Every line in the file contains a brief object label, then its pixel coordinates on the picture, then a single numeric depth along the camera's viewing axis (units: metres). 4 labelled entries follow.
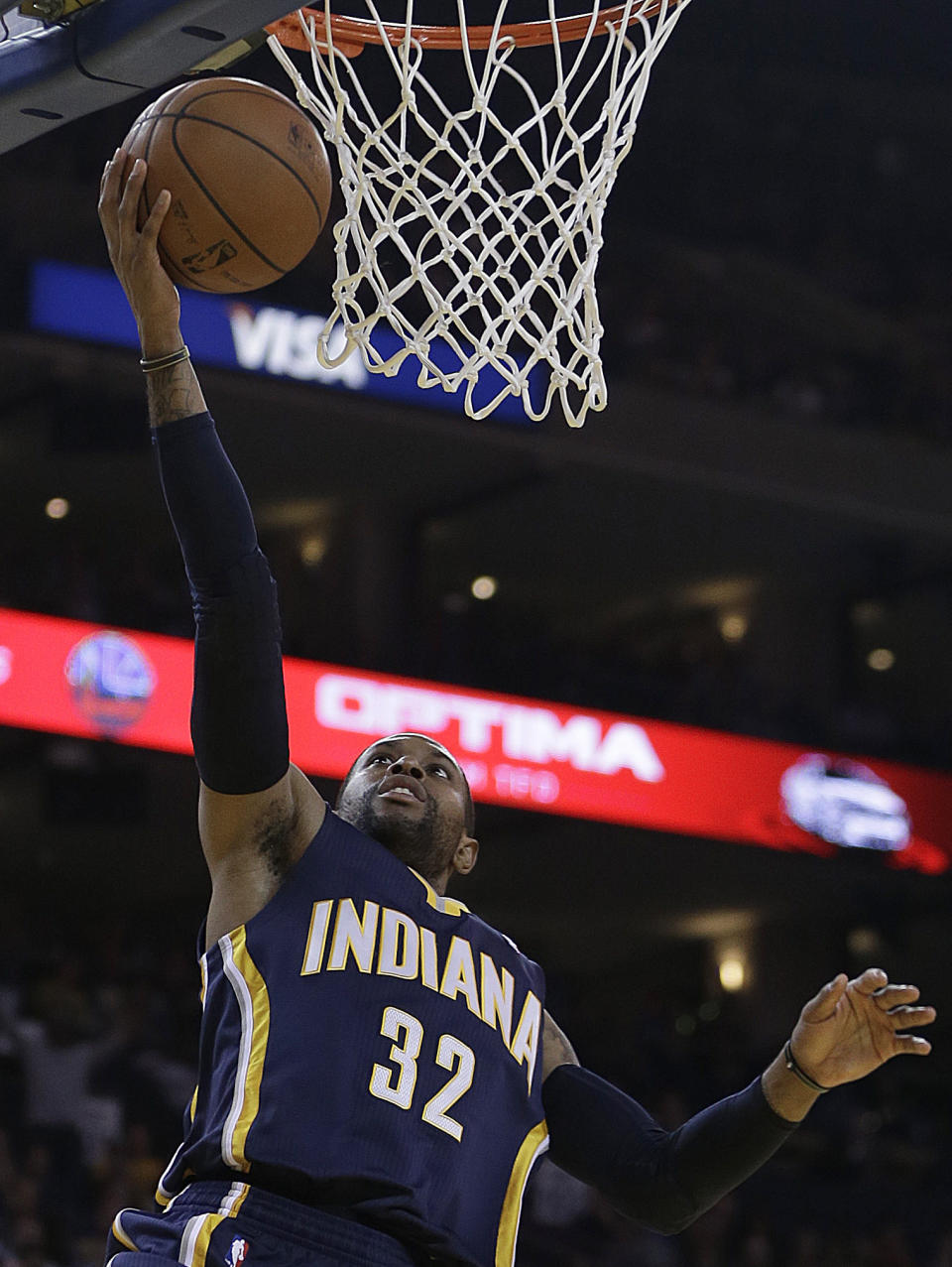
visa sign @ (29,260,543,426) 22.73
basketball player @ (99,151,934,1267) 4.86
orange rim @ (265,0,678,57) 6.41
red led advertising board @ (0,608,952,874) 21.32
